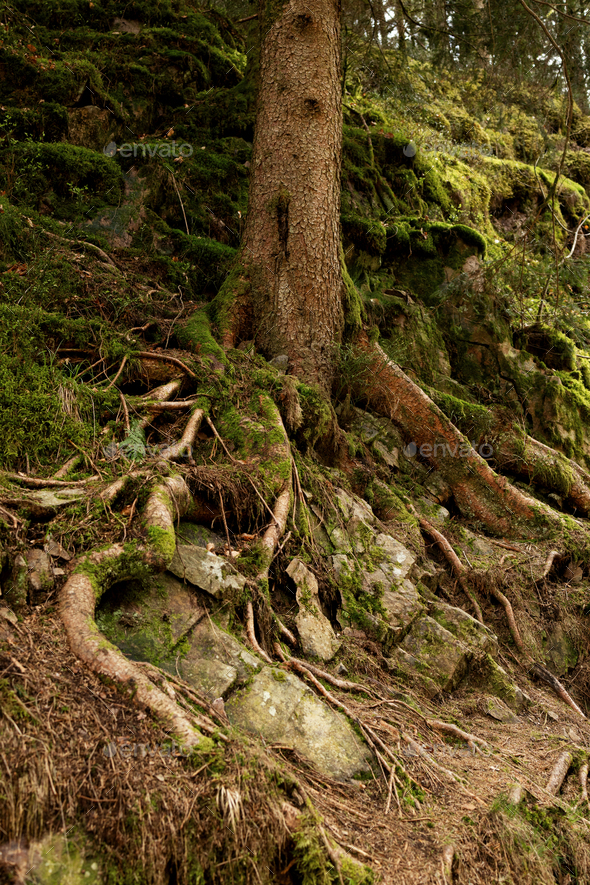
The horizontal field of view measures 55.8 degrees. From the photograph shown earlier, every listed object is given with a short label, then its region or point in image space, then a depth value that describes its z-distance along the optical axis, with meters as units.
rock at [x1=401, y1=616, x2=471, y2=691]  4.04
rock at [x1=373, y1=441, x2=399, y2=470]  5.95
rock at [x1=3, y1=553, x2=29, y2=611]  2.53
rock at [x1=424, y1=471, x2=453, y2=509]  6.14
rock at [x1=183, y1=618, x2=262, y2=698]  2.80
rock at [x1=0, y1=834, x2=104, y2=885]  1.67
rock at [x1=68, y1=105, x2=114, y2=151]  6.80
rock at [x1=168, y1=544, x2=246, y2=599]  3.29
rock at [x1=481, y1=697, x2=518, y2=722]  3.96
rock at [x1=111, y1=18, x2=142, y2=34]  8.29
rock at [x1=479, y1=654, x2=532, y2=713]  4.23
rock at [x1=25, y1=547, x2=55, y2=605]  2.66
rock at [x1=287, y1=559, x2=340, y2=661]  3.50
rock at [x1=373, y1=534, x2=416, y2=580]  4.54
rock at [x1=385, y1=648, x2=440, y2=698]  3.84
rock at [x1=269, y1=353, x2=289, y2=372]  5.29
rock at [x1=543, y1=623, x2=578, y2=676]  5.05
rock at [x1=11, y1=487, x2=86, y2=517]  2.92
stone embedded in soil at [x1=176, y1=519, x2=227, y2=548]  3.59
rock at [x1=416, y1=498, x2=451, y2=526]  5.73
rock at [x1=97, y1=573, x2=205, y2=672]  2.79
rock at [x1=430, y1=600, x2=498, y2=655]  4.41
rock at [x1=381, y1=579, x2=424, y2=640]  4.13
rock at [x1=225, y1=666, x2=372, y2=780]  2.73
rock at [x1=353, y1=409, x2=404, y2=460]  6.00
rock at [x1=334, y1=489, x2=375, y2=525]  4.76
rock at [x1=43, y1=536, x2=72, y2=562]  2.81
